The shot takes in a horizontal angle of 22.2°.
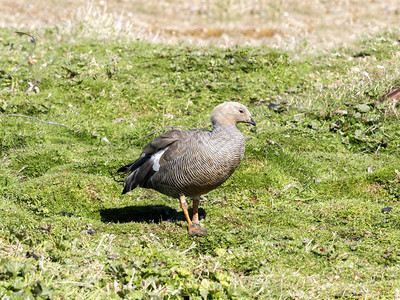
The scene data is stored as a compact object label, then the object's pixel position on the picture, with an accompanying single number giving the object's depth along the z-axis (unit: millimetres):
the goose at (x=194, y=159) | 13383
